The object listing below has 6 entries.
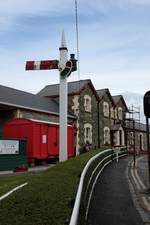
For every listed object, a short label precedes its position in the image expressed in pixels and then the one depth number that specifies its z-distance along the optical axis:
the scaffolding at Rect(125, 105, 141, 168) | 52.09
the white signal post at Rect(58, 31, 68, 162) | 18.91
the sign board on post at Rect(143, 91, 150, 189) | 14.18
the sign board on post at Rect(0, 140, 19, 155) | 19.69
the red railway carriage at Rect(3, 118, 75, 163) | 23.09
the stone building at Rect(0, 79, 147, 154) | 30.22
